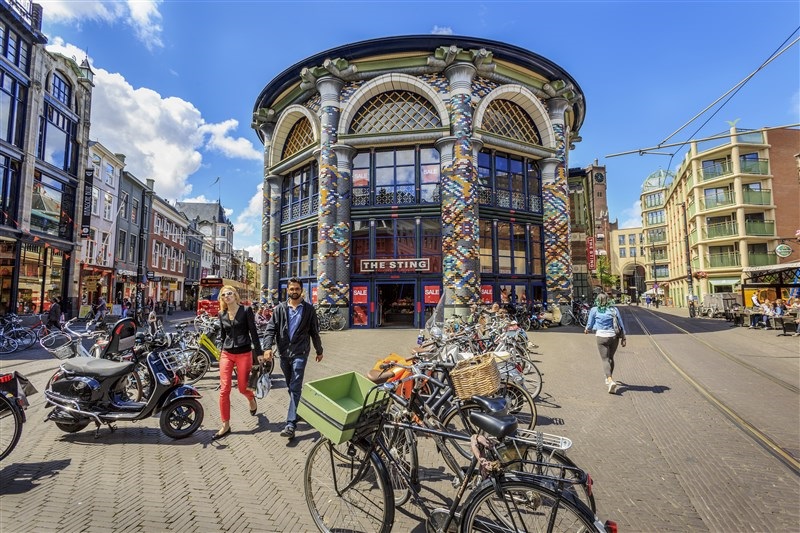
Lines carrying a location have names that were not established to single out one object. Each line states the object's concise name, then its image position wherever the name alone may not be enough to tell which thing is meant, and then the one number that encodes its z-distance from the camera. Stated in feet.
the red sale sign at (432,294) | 58.54
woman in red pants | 15.66
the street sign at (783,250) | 73.74
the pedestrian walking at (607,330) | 22.31
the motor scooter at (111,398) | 14.94
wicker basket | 12.15
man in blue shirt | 16.14
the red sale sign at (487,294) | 60.34
